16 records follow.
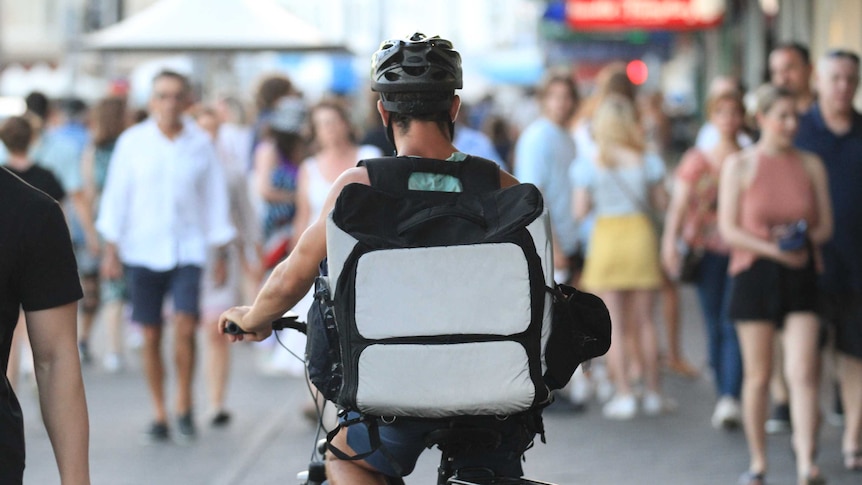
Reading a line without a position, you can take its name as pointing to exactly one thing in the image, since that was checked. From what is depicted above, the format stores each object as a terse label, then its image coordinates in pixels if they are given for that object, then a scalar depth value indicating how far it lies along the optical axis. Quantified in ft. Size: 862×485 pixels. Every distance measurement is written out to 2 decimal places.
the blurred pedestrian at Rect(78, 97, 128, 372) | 75.72
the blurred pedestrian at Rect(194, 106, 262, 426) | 62.49
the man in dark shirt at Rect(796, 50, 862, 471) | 49.60
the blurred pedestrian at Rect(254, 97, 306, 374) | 70.13
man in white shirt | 58.80
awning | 88.12
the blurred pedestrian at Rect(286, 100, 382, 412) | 59.36
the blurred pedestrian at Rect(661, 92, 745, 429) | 60.43
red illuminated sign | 113.70
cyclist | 23.97
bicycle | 23.11
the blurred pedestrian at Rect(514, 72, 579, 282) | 64.08
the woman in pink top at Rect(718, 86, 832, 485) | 46.42
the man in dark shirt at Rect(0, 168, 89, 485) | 19.70
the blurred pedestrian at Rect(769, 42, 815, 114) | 59.57
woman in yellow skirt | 63.21
